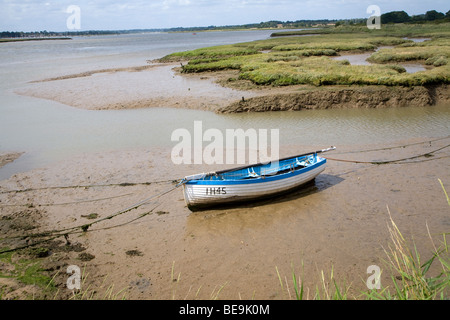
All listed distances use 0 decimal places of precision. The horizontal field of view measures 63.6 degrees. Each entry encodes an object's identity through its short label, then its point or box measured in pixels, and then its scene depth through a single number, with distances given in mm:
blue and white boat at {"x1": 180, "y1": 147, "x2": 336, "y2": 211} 11117
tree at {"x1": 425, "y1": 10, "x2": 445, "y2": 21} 132625
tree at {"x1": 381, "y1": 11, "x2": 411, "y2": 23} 143375
